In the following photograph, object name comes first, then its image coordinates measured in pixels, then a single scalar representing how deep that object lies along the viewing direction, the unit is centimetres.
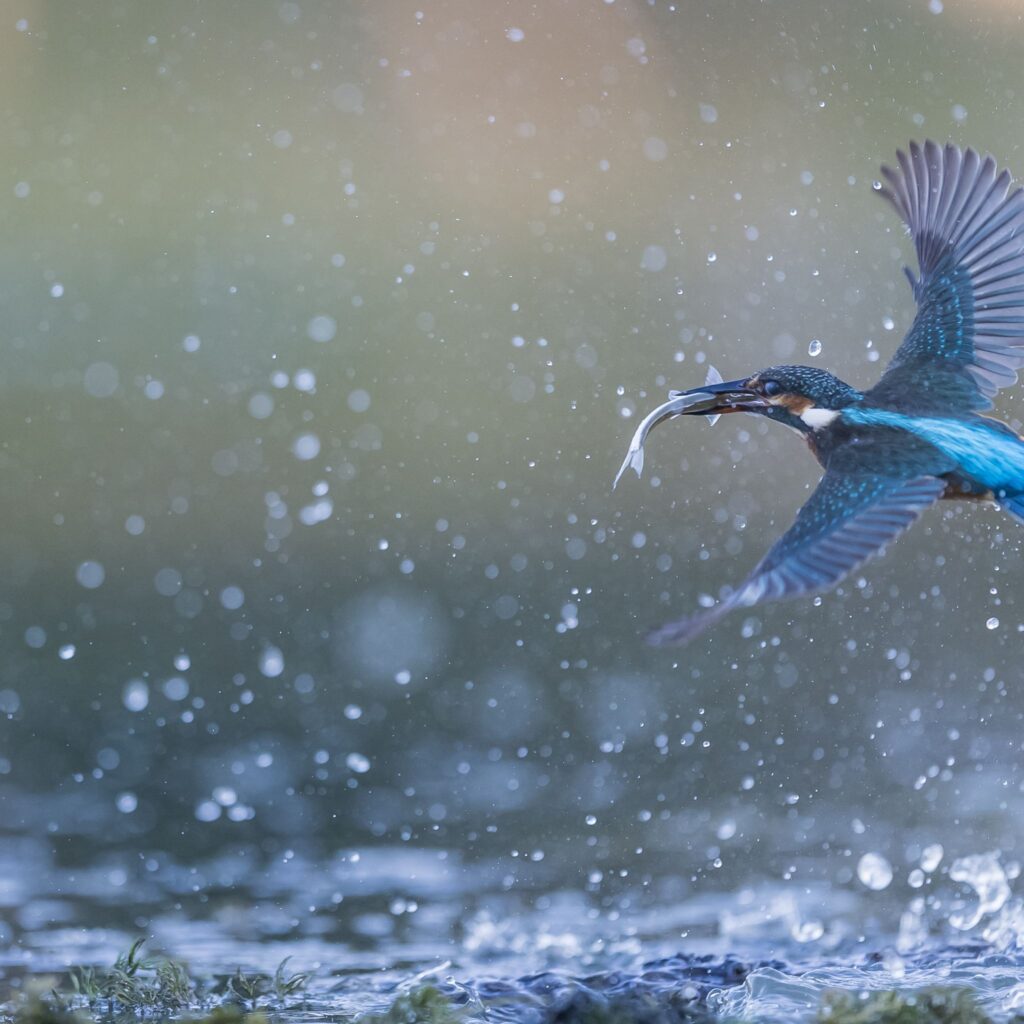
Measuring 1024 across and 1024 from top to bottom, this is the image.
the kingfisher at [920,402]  434
